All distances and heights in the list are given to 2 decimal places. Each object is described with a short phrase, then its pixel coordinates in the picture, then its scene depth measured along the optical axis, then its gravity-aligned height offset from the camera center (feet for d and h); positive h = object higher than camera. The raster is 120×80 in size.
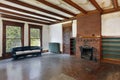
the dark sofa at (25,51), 12.83 -2.32
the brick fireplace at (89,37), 12.17 +0.43
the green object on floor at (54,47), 17.57 -2.09
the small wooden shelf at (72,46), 15.63 -1.57
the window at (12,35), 13.76 +0.98
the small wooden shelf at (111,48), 10.96 -1.44
